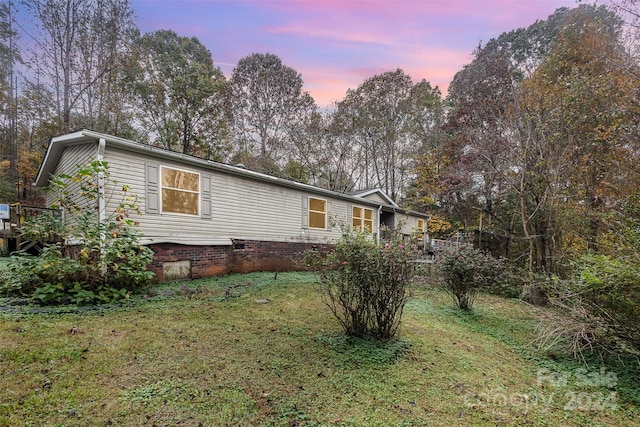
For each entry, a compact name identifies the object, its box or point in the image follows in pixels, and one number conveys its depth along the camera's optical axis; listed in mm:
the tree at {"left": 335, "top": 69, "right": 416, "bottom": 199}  19266
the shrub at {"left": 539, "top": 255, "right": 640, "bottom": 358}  3053
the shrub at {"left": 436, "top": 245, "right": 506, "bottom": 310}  5277
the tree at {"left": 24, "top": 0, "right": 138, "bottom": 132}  12070
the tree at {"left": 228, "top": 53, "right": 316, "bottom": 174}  19062
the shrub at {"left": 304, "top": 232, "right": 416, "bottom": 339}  3201
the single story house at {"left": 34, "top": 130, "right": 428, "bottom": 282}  6305
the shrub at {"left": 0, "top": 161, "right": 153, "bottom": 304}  4562
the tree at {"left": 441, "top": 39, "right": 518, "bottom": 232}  8783
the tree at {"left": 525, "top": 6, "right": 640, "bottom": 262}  6012
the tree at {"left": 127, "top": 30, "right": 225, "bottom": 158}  16547
